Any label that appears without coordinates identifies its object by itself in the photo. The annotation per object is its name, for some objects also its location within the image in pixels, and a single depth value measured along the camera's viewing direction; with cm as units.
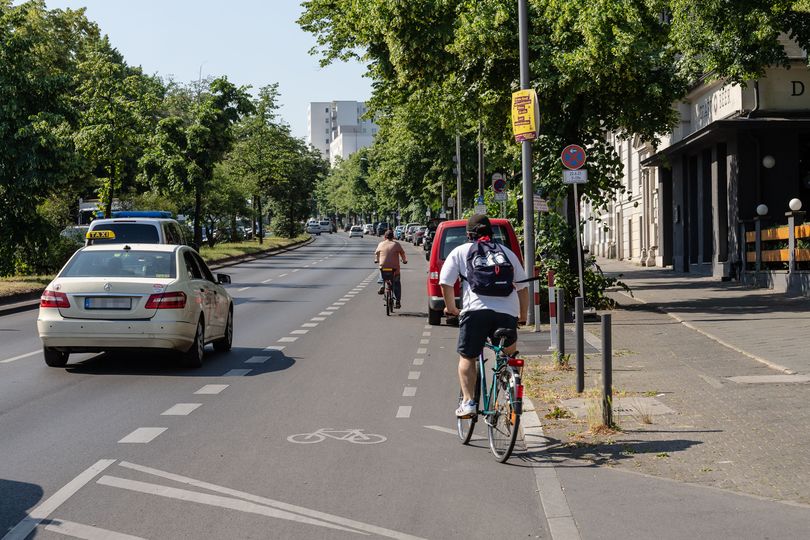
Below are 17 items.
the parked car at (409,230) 9538
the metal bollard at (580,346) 1066
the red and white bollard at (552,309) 1492
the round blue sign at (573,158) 1822
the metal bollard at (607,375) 920
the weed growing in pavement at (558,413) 992
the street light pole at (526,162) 1886
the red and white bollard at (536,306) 1752
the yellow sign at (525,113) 1825
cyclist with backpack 850
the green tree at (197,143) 5312
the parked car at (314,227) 13812
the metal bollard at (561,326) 1323
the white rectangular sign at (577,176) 1784
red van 2082
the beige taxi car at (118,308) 1355
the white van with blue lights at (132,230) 2253
